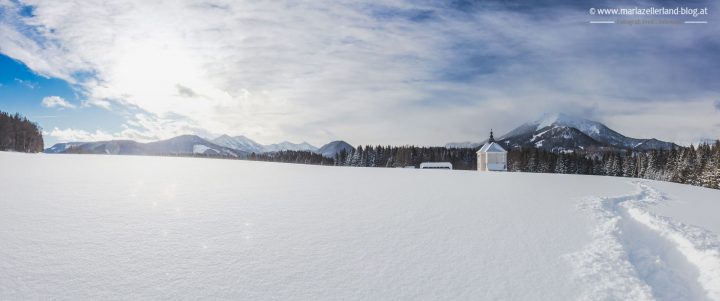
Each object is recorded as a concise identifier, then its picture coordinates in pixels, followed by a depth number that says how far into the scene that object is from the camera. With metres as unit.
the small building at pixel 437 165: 75.45
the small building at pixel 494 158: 62.79
